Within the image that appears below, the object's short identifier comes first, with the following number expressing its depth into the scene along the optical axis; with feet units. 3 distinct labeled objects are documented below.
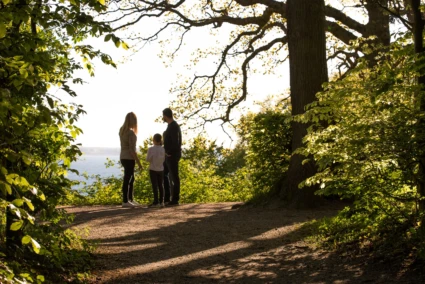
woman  43.39
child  44.37
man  43.25
